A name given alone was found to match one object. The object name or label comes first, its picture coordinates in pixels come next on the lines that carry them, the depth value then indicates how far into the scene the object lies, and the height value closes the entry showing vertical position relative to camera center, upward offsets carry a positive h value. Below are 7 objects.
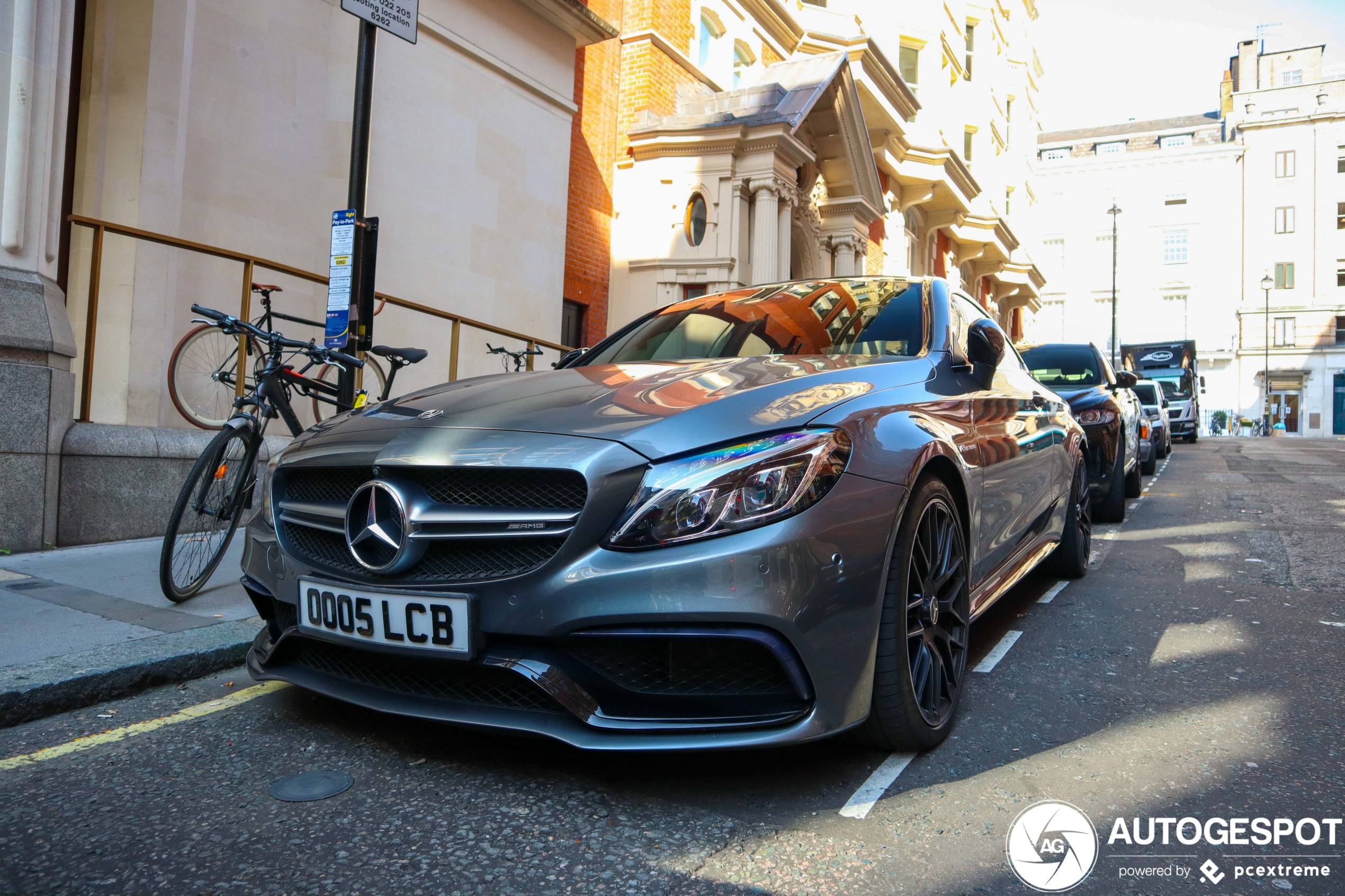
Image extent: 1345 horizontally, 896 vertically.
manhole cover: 2.31 -0.81
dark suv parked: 7.55 +0.76
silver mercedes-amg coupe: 2.13 -0.20
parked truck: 29.27 +4.38
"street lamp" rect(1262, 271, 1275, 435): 51.06 +7.61
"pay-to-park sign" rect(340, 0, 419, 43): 4.91 +2.50
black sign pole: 5.12 +1.75
